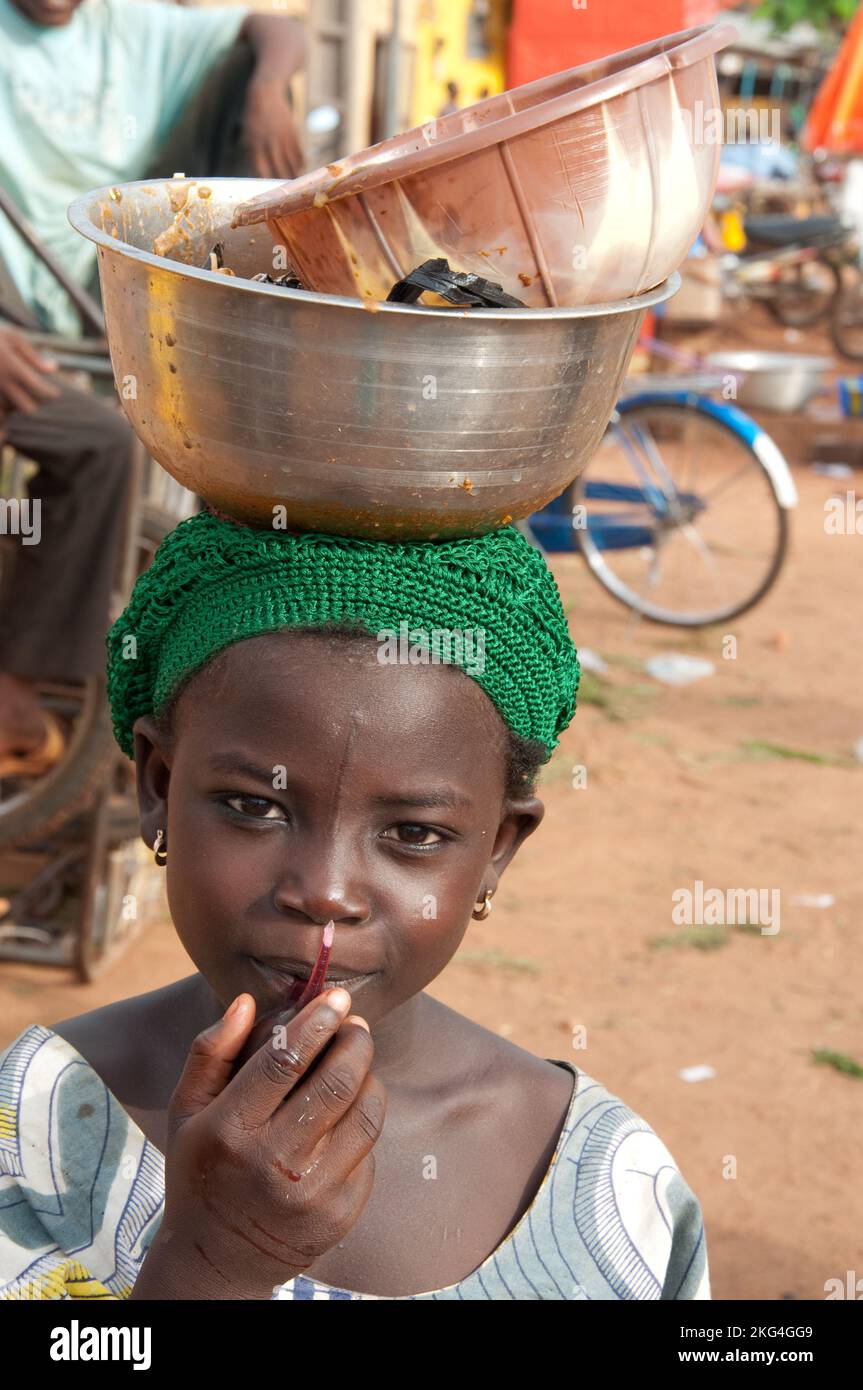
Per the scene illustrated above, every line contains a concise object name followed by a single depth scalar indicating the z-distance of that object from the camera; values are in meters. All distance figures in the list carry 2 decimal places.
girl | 1.32
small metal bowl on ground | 6.73
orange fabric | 8.99
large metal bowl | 1.29
